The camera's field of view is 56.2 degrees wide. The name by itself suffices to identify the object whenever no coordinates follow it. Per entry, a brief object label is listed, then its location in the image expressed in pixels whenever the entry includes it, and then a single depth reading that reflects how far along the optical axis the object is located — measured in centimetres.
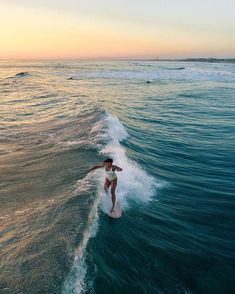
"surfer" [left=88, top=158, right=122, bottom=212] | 655
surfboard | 636
